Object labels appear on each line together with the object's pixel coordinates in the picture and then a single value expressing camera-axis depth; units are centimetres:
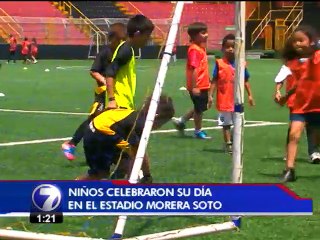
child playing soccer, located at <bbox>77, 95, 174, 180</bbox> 652
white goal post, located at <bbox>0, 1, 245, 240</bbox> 586
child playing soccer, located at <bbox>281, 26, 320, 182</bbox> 855
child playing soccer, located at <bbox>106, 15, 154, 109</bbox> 679
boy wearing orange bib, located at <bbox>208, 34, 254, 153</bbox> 995
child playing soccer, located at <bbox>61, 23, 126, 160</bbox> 863
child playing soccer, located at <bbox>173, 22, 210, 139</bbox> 613
